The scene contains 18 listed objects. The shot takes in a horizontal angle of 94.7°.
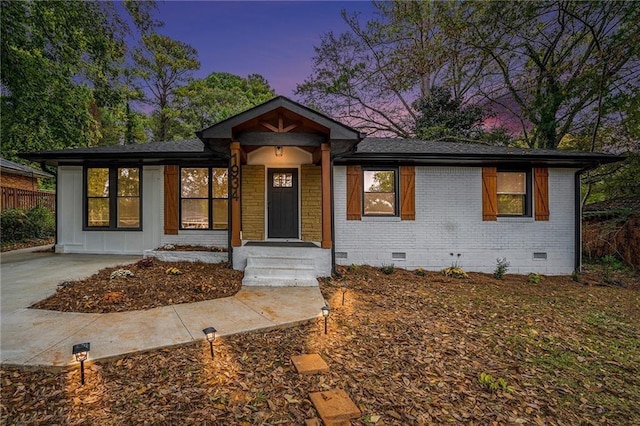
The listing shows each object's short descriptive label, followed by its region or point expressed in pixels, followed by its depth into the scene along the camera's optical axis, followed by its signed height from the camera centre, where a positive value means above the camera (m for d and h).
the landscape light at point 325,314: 3.57 -1.21
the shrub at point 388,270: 7.06 -1.35
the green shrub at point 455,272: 7.16 -1.44
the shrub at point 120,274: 5.45 -1.11
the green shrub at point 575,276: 7.34 -1.58
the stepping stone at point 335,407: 2.13 -1.46
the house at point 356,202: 7.71 +0.33
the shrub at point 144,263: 6.41 -1.06
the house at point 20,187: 12.55 +1.40
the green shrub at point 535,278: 6.95 -1.57
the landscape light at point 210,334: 2.99 -1.22
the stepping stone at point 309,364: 2.75 -1.45
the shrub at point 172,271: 5.90 -1.15
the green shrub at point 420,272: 7.25 -1.45
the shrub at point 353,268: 7.05 -1.31
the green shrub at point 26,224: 10.43 -0.34
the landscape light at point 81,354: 2.44 -1.16
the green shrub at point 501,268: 7.31 -1.38
